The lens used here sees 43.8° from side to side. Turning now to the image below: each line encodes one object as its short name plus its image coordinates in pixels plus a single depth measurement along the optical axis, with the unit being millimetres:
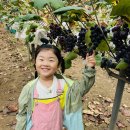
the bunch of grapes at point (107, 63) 887
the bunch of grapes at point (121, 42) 808
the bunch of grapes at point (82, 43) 944
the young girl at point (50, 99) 1185
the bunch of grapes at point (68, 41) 992
